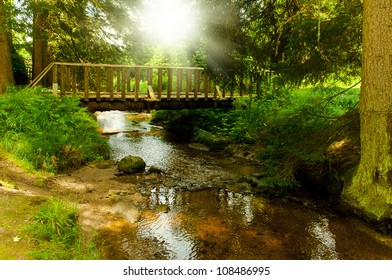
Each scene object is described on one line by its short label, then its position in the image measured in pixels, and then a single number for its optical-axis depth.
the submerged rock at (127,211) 5.47
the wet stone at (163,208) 5.99
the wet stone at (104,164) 8.15
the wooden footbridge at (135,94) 10.94
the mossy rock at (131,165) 8.09
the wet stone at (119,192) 6.47
